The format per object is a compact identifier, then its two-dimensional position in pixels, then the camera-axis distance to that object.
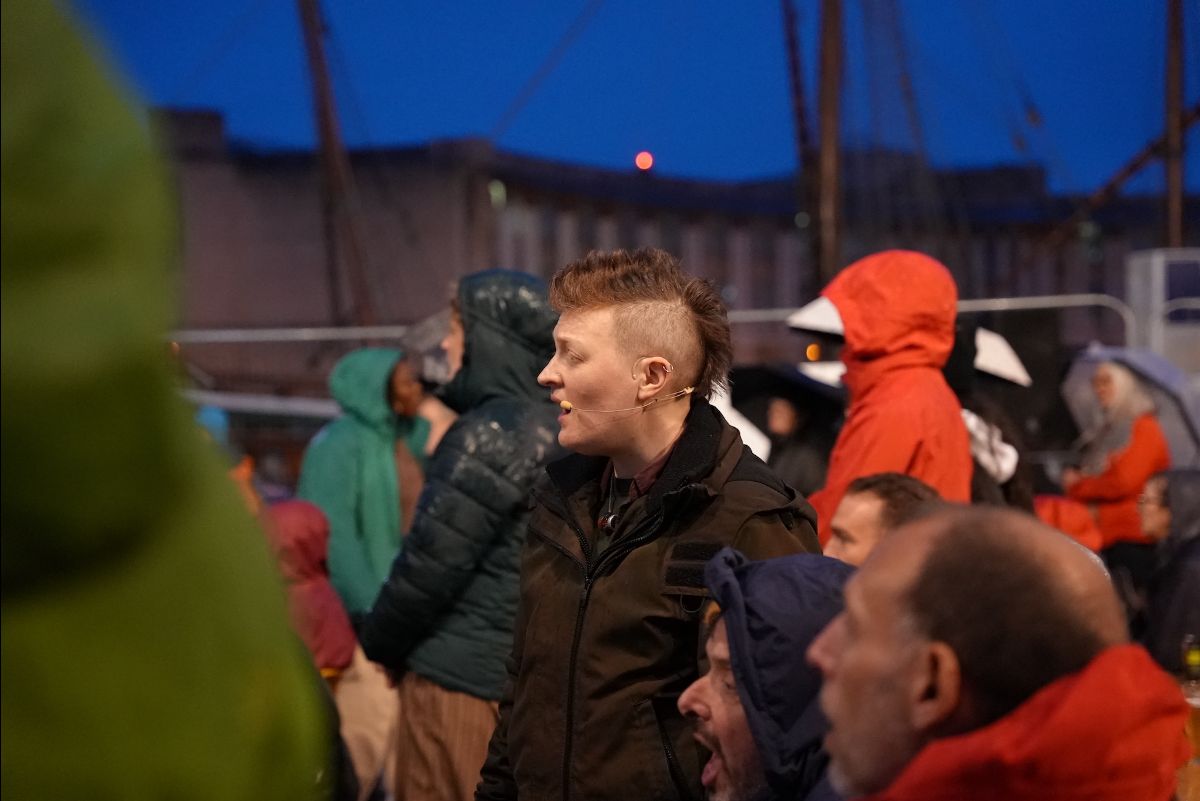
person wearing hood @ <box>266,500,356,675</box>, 5.00
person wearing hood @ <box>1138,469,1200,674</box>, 5.00
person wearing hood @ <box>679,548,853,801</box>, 2.19
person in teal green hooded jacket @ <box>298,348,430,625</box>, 5.87
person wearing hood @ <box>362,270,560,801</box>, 3.95
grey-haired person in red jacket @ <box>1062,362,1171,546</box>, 8.05
